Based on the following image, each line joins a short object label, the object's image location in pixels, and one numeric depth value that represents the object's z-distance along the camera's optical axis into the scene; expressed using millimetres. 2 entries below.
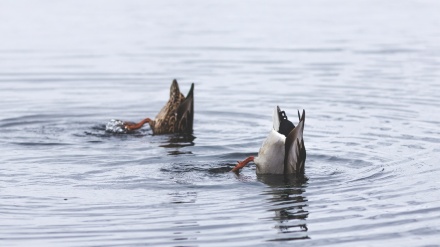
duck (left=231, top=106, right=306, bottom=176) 10398
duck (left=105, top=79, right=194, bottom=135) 13421
